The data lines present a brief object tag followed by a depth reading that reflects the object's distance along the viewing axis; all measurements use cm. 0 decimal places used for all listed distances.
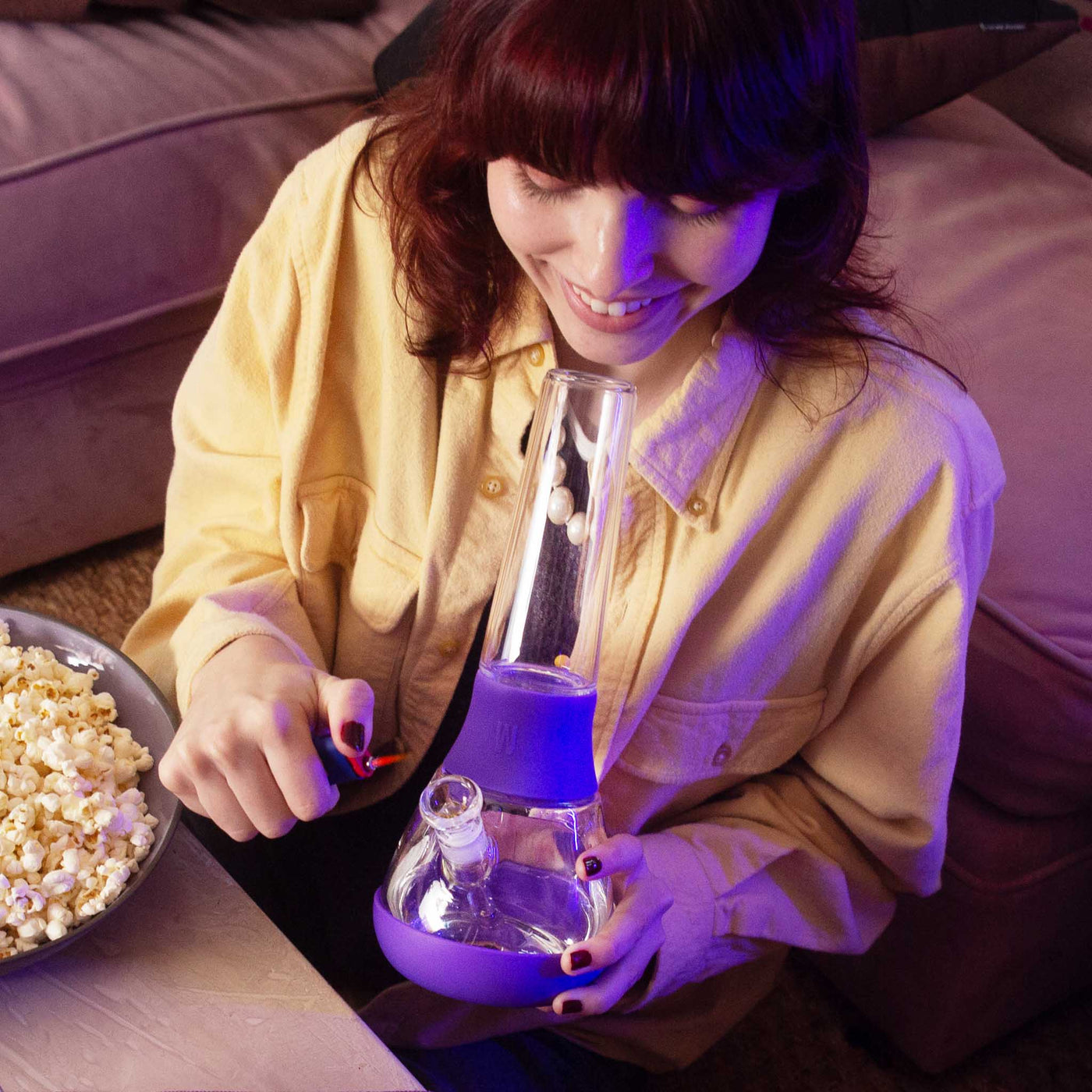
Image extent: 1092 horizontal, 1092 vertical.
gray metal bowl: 64
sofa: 98
